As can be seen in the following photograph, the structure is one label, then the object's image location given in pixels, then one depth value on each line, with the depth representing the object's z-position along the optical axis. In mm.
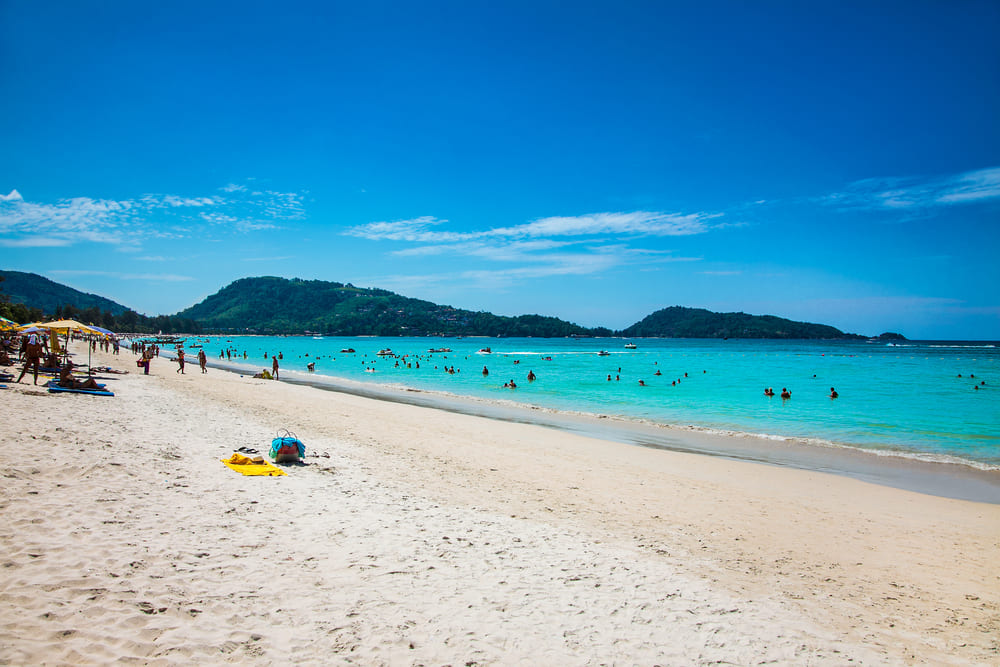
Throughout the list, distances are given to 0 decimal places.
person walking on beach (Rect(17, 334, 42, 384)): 17906
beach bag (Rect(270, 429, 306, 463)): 9537
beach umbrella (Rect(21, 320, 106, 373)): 20109
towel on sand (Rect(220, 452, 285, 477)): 8711
